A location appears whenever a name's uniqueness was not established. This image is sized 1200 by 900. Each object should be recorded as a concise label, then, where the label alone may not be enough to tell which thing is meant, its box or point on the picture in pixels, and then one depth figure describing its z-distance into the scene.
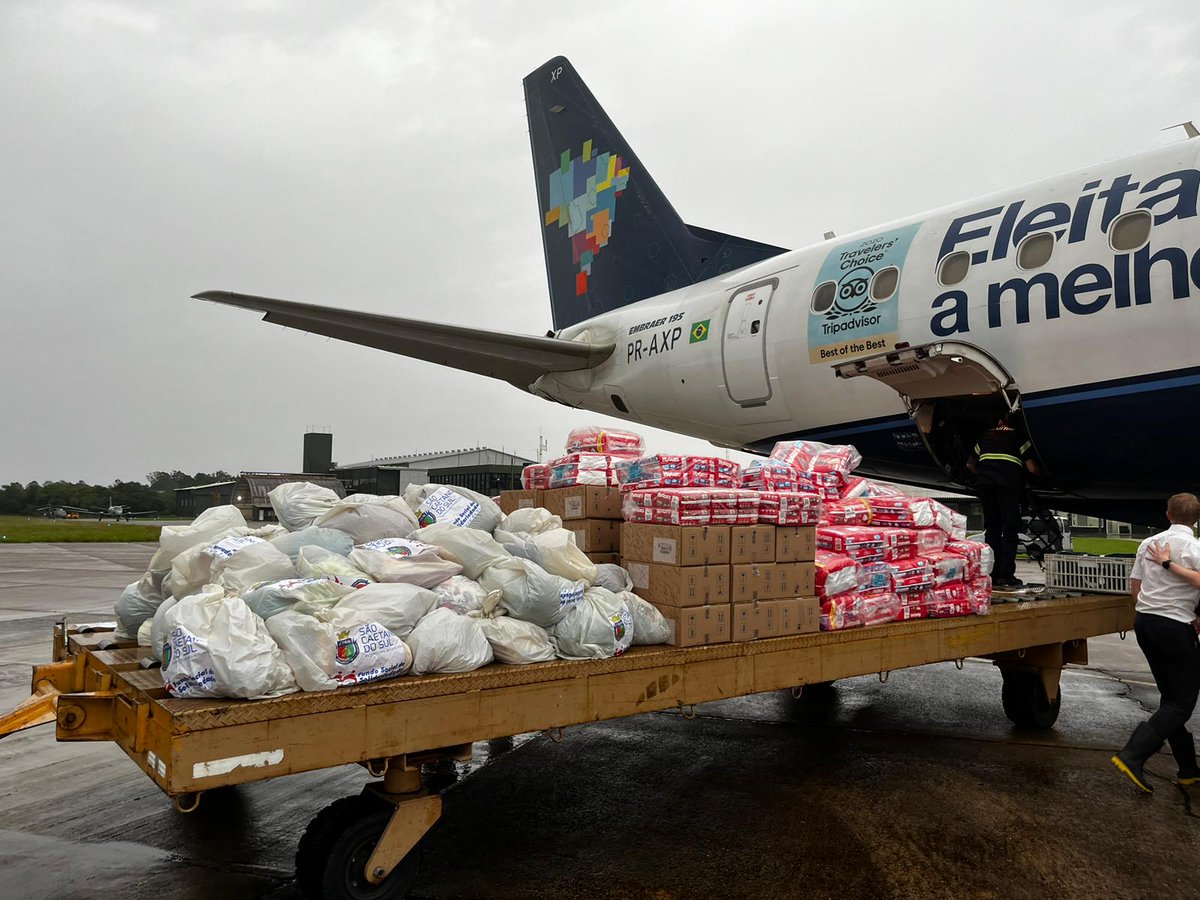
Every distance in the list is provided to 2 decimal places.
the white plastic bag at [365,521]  3.91
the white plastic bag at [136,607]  3.86
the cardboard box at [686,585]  3.56
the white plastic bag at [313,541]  3.54
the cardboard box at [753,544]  3.77
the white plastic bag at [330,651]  2.64
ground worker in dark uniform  6.11
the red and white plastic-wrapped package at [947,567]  4.70
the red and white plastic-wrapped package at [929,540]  4.93
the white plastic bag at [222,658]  2.50
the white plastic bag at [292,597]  2.84
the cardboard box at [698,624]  3.53
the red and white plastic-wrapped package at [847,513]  4.79
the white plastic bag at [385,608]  2.85
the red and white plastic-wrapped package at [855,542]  4.45
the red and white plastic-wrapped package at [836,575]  4.14
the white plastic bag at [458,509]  4.18
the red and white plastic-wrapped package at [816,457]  5.44
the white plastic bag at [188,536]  3.81
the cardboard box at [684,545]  3.60
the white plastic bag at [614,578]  3.89
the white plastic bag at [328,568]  3.19
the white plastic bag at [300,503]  4.17
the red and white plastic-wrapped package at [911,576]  4.52
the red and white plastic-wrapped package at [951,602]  4.67
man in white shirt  4.49
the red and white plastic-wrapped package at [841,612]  4.11
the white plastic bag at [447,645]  2.91
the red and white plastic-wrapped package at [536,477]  5.29
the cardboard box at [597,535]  4.50
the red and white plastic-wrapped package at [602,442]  6.07
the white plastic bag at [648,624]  3.56
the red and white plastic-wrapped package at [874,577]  4.36
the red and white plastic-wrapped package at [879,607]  4.29
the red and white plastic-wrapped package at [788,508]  3.93
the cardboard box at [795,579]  3.92
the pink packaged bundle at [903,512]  4.96
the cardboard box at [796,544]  3.98
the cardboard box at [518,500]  5.20
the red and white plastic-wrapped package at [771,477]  4.34
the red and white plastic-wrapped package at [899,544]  4.68
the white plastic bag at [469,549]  3.55
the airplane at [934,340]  5.39
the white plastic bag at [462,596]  3.27
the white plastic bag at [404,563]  3.30
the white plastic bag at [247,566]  3.16
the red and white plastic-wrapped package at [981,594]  4.82
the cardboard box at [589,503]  4.54
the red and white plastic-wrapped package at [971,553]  4.87
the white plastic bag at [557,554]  3.68
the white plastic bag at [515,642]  3.14
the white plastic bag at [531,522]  4.36
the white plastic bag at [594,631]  3.29
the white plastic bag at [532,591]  3.29
